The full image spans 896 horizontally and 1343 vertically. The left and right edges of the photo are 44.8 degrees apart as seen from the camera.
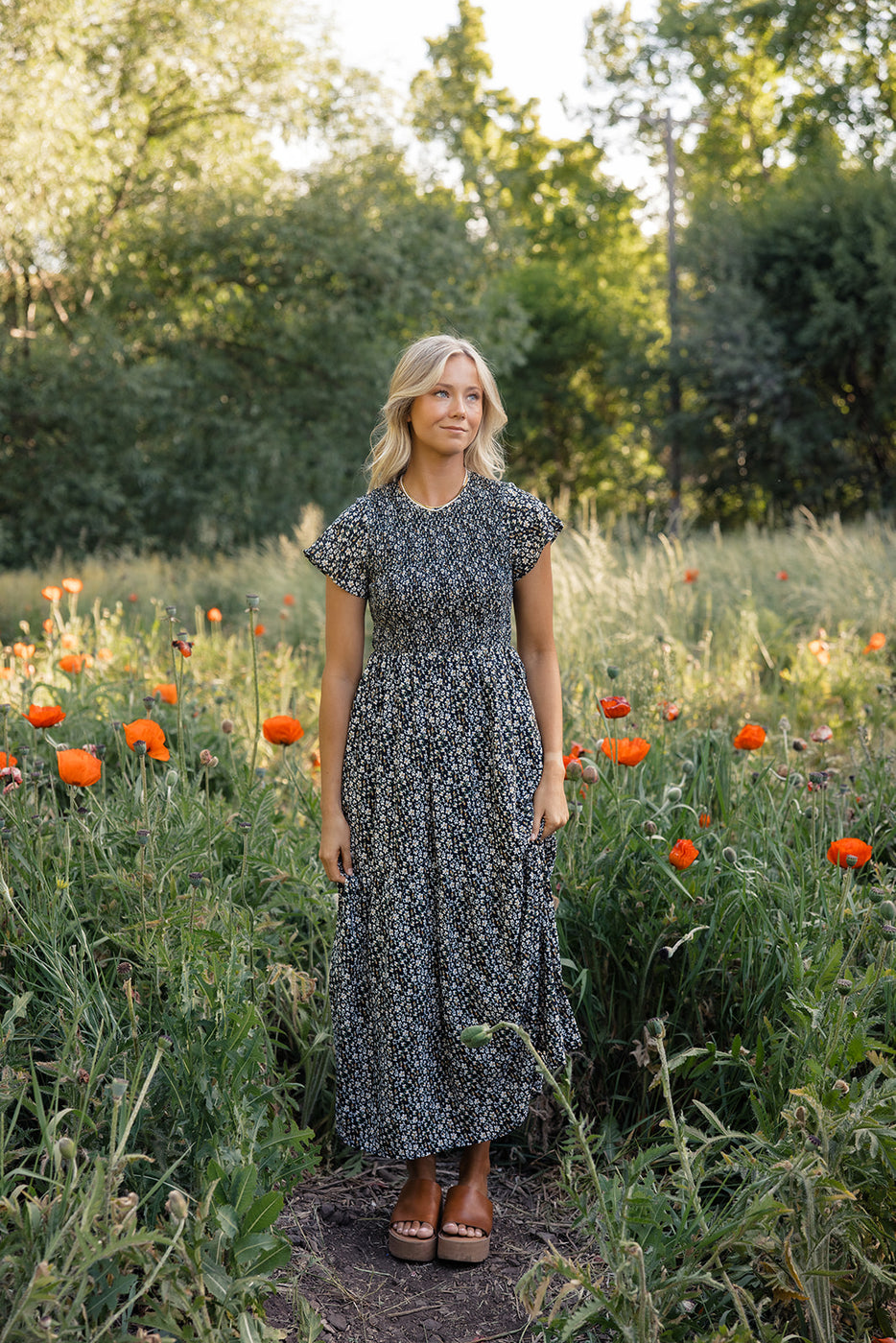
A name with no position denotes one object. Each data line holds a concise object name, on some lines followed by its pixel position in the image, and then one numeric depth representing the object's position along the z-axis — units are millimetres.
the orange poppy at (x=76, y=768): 1977
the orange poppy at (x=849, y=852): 1965
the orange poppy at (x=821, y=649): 3573
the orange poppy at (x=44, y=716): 2244
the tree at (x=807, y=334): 14320
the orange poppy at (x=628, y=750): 2400
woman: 2160
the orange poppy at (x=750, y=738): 2486
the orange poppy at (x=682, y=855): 2162
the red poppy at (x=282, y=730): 2379
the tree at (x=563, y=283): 23562
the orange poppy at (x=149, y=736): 2125
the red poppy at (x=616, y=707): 2404
